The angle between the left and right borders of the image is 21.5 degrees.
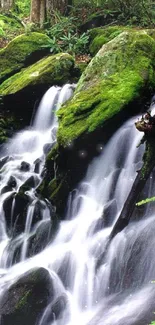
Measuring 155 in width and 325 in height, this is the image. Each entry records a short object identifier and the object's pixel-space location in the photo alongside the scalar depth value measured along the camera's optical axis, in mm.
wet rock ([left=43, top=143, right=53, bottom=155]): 8845
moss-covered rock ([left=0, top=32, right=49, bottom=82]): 11016
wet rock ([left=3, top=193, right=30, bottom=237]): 7199
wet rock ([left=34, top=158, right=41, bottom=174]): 8328
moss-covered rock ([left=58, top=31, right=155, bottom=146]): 7266
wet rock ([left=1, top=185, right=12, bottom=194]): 7828
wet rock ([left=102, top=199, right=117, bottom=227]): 6562
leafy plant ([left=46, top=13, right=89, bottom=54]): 11688
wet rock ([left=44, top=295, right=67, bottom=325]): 5477
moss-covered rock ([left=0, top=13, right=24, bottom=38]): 14569
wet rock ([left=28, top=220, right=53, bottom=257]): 6723
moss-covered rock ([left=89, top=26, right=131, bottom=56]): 11094
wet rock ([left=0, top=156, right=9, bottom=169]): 8858
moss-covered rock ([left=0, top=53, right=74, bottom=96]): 9734
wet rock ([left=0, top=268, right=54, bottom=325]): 5387
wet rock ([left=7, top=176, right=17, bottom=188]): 8015
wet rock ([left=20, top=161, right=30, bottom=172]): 8430
